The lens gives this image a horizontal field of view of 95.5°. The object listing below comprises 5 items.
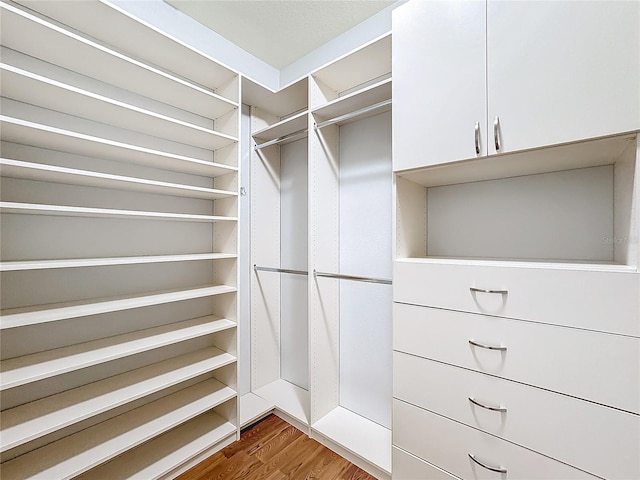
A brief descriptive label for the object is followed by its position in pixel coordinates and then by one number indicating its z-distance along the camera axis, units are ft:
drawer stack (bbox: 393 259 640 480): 3.07
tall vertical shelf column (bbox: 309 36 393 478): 6.02
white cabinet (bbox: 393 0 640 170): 3.03
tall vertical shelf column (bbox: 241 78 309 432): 7.45
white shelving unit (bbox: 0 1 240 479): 4.16
